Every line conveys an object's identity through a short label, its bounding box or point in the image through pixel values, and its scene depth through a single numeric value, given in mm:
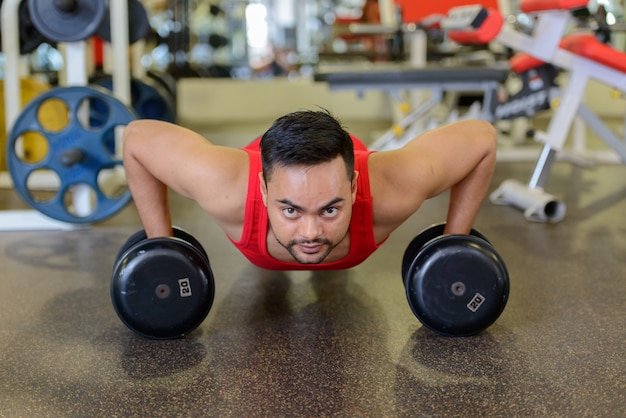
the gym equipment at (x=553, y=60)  2332
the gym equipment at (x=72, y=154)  1993
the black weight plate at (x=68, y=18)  2008
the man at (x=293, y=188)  1087
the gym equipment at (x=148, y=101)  3186
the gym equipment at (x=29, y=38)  2494
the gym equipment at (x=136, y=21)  2531
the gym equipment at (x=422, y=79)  2998
